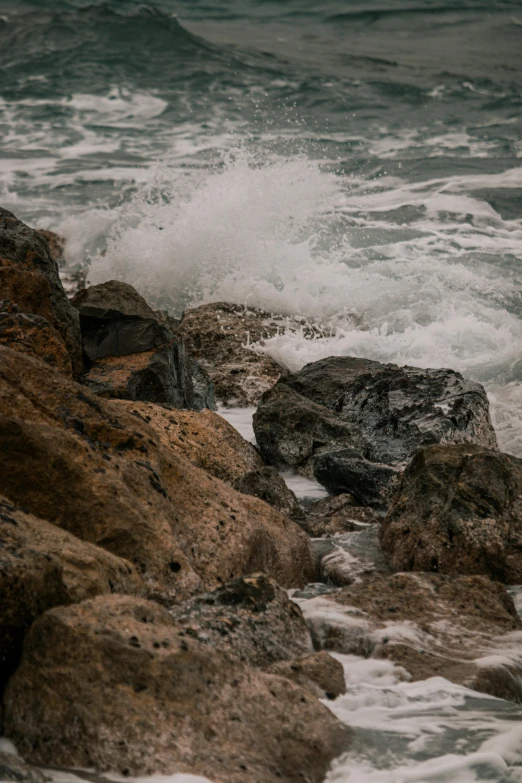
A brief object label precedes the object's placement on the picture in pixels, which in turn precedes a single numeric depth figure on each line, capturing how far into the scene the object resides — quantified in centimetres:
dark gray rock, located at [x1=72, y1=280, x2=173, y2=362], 1315
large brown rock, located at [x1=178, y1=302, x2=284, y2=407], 1573
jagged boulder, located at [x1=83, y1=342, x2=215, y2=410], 1220
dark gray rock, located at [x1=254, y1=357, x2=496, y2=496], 1256
